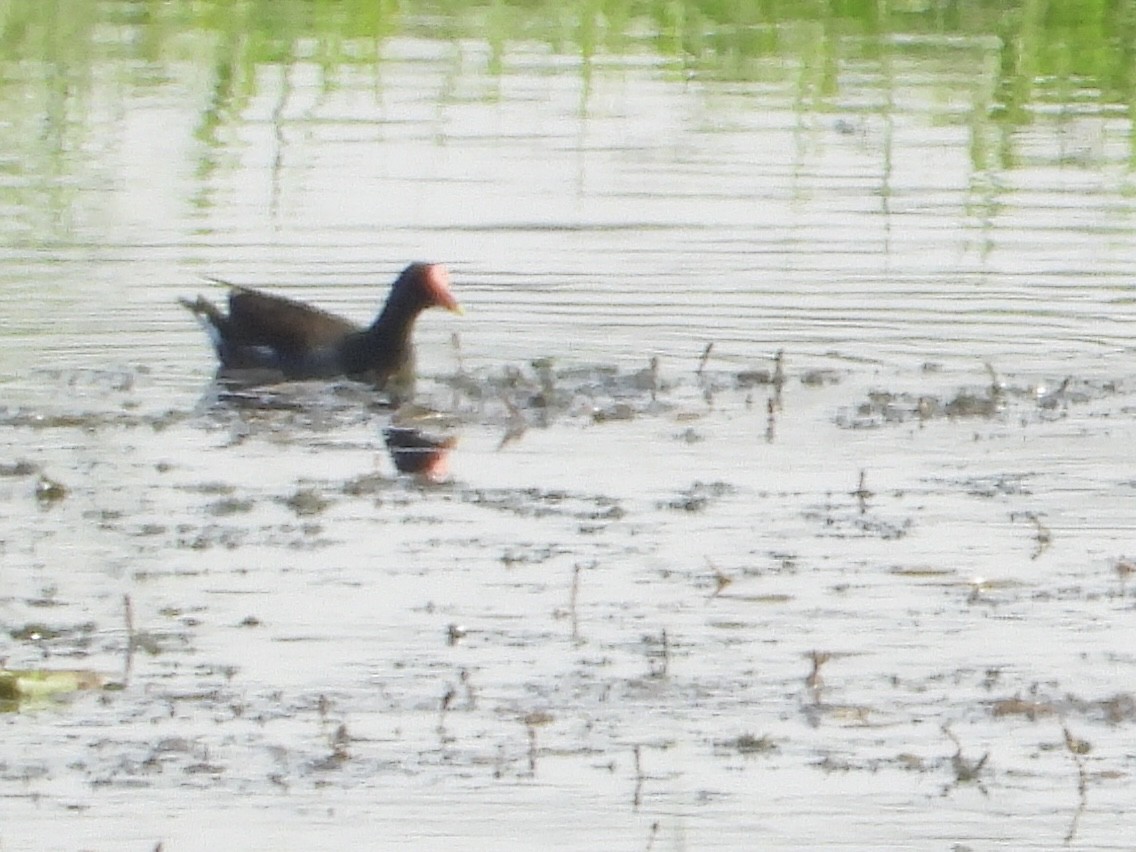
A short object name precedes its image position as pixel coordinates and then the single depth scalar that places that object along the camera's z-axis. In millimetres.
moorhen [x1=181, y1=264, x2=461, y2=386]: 24609
